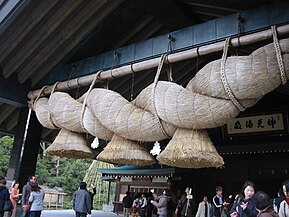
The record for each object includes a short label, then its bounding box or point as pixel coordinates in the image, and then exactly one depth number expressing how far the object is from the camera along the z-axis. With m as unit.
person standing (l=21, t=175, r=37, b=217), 4.68
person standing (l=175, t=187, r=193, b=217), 6.27
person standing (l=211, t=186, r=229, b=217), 4.99
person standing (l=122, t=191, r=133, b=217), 10.17
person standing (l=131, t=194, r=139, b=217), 9.59
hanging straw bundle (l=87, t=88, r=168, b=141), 3.11
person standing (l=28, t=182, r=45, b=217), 4.70
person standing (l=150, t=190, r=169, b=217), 5.52
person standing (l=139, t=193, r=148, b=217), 8.65
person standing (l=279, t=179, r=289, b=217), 3.02
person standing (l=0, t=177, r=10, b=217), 4.19
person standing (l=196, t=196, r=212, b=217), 5.80
